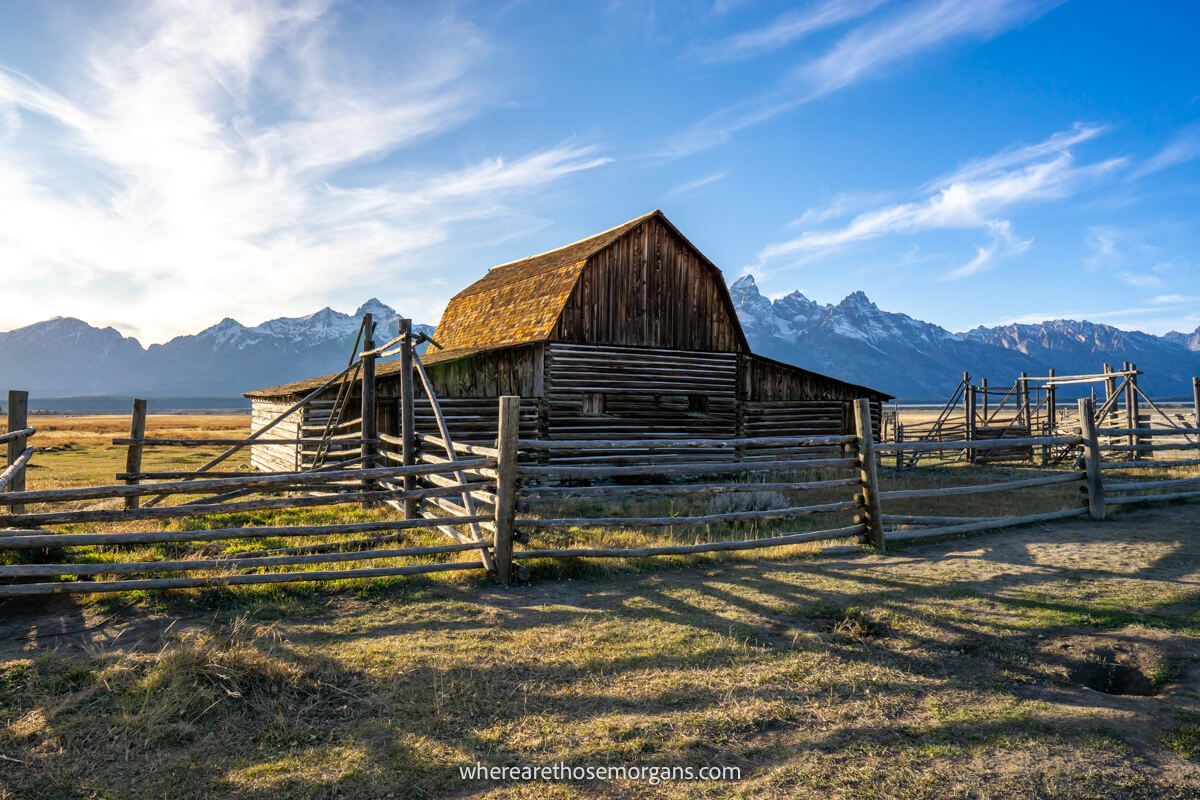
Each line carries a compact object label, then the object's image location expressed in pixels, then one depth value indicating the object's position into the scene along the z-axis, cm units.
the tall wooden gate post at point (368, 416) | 1125
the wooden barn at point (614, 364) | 1681
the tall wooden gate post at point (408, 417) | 966
